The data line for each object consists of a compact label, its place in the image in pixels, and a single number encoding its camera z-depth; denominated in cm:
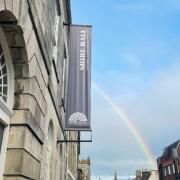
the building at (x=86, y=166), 6398
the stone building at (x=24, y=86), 519
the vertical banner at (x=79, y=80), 1077
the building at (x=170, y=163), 4934
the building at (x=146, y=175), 6872
